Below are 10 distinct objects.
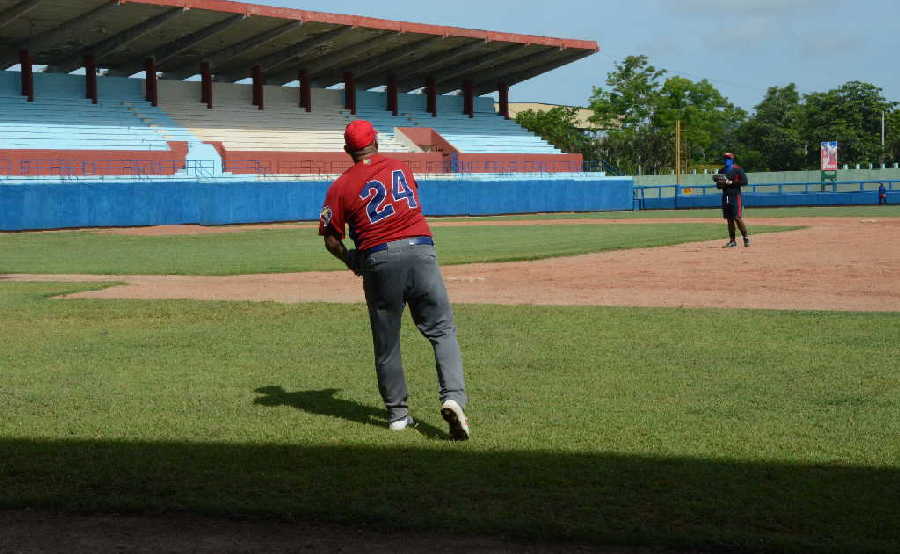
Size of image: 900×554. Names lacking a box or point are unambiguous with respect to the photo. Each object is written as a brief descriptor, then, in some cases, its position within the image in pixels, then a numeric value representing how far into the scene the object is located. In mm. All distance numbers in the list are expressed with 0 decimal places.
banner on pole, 57938
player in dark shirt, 20453
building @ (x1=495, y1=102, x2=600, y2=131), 150738
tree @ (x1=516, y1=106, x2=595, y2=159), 93438
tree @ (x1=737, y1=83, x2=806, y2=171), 100875
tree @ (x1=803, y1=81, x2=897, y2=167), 94562
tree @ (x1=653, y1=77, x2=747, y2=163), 100875
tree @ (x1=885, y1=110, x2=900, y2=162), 93062
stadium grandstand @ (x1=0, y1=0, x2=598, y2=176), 43906
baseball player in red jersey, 6059
